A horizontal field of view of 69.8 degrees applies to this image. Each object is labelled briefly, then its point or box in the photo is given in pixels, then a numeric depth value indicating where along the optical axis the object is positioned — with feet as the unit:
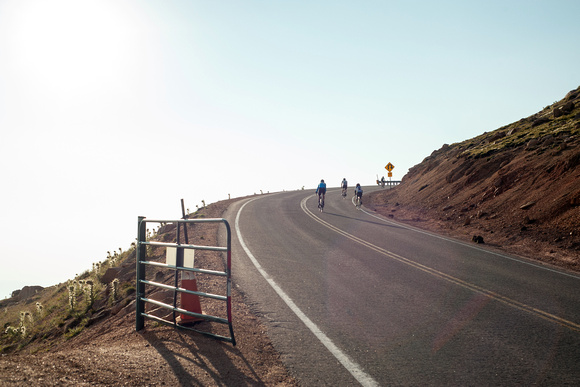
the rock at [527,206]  57.06
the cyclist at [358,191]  101.16
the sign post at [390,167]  133.61
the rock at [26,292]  75.56
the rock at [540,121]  92.12
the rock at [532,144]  77.20
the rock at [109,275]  44.75
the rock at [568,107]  88.17
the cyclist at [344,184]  127.38
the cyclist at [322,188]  91.86
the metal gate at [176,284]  18.31
